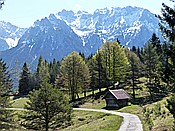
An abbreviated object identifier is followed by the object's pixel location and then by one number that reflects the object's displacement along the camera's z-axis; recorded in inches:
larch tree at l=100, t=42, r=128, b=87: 3112.7
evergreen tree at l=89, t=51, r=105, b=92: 3267.7
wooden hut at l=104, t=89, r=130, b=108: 2773.1
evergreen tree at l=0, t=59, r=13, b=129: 1248.2
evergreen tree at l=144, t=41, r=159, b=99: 3134.8
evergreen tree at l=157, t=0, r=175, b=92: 997.8
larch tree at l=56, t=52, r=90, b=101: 3147.1
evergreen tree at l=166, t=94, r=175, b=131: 879.9
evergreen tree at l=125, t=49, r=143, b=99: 3045.0
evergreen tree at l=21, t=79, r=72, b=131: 1764.3
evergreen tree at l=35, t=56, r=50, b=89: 4268.2
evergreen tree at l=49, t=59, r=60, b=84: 4382.4
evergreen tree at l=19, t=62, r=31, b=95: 4387.3
